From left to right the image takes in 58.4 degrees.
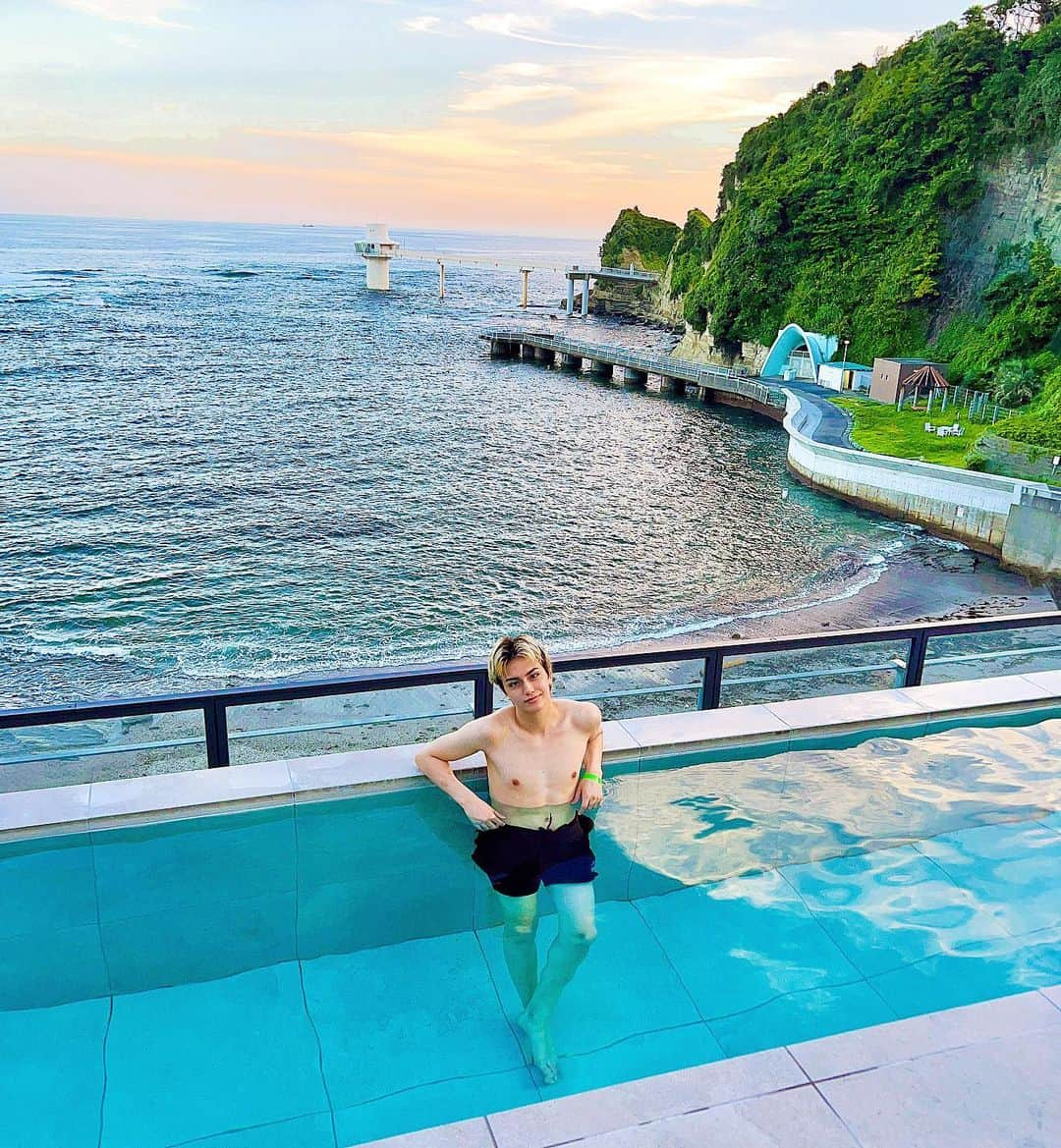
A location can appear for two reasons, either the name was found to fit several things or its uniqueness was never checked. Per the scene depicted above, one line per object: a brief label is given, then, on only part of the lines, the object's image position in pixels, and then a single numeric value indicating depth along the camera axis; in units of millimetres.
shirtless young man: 4656
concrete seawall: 25453
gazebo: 43312
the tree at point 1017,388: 40656
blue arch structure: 53375
